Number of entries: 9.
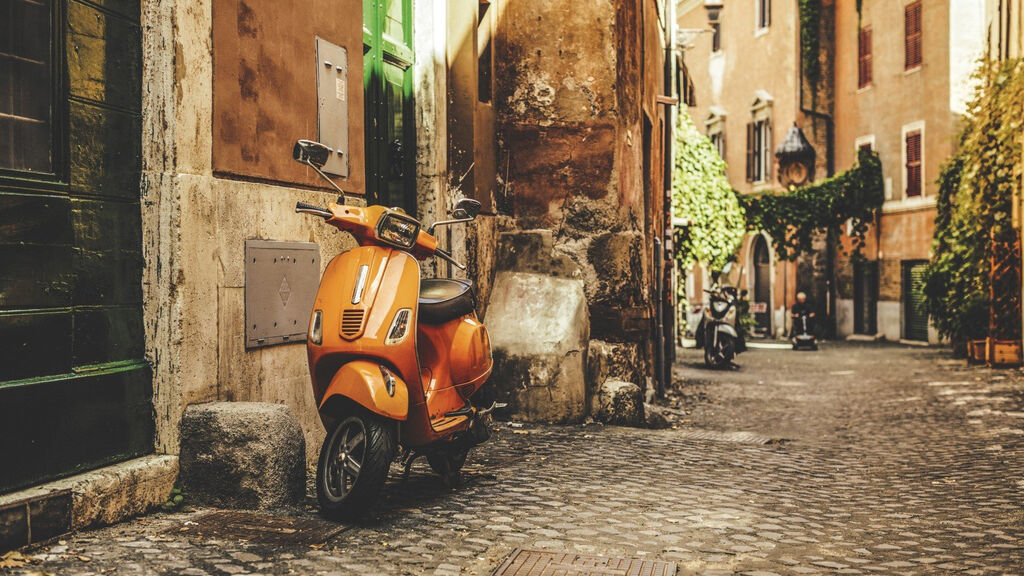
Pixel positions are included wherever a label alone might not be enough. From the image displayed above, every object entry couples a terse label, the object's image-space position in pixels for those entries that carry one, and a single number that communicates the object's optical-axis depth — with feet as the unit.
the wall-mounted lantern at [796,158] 97.50
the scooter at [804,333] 77.41
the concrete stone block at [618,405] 27.30
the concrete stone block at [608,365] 27.81
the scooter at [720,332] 54.60
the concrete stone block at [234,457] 14.84
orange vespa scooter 14.23
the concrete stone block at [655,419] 28.58
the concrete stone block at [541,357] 26.27
